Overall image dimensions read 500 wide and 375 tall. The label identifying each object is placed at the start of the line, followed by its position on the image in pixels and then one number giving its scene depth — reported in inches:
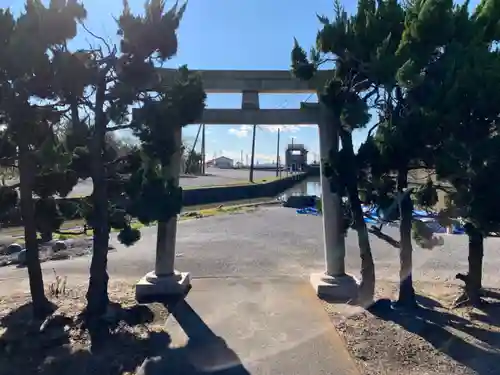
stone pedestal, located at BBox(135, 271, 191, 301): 283.9
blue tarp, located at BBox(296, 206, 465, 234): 275.4
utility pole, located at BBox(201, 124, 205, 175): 1675.9
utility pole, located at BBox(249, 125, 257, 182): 1666.5
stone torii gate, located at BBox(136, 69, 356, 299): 286.4
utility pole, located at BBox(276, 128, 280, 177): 2251.0
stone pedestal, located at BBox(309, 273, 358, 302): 280.1
